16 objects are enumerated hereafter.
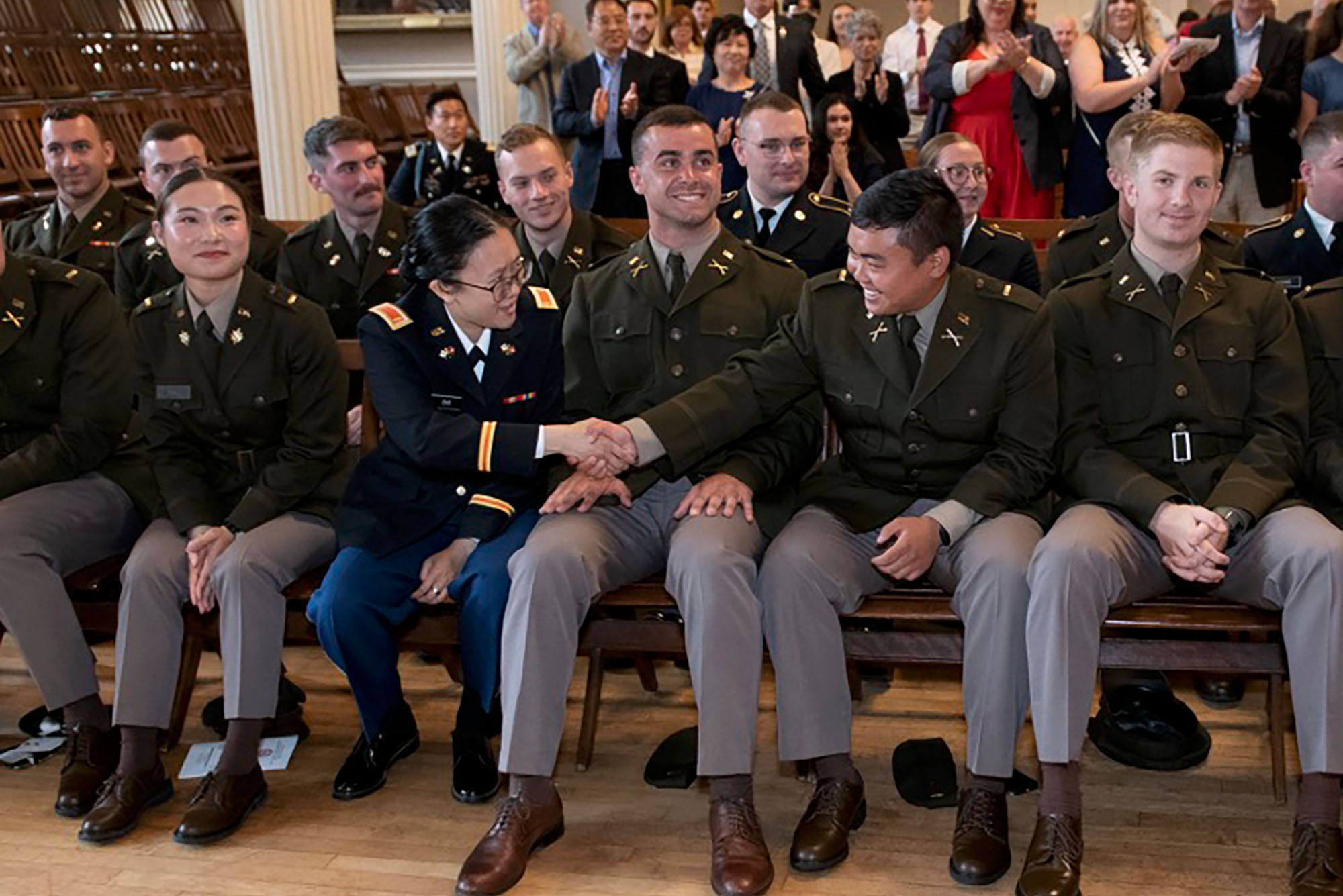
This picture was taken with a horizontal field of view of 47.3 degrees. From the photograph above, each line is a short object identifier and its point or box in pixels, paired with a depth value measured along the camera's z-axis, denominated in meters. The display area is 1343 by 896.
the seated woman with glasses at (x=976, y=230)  4.02
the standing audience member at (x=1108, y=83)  5.18
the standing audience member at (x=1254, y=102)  5.33
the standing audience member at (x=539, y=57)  7.38
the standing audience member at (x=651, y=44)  6.25
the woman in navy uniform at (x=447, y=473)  3.09
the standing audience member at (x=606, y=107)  6.13
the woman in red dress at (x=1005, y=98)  5.42
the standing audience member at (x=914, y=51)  7.54
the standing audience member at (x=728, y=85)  6.00
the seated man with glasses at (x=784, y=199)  4.06
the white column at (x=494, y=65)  9.23
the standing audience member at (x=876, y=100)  6.02
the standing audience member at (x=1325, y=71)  5.15
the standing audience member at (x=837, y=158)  5.81
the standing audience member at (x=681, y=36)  8.75
